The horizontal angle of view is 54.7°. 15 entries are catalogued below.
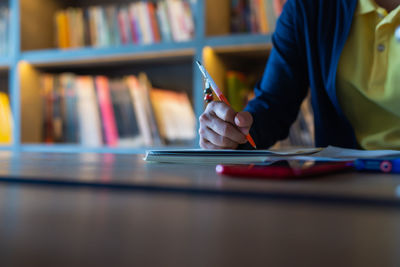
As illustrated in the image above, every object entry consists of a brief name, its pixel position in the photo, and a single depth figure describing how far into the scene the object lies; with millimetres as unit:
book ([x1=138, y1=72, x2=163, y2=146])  1926
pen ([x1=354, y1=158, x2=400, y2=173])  504
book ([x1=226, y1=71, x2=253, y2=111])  1769
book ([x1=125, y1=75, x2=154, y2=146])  1932
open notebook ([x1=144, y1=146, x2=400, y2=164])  593
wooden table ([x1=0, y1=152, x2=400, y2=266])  279
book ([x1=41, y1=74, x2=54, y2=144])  2127
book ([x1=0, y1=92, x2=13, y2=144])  2227
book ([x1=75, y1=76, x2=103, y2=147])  1999
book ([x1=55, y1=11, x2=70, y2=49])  2146
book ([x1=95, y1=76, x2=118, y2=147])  1982
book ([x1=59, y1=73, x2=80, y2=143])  2043
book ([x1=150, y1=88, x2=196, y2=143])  1943
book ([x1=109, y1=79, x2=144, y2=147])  1944
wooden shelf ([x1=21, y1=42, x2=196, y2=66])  1776
